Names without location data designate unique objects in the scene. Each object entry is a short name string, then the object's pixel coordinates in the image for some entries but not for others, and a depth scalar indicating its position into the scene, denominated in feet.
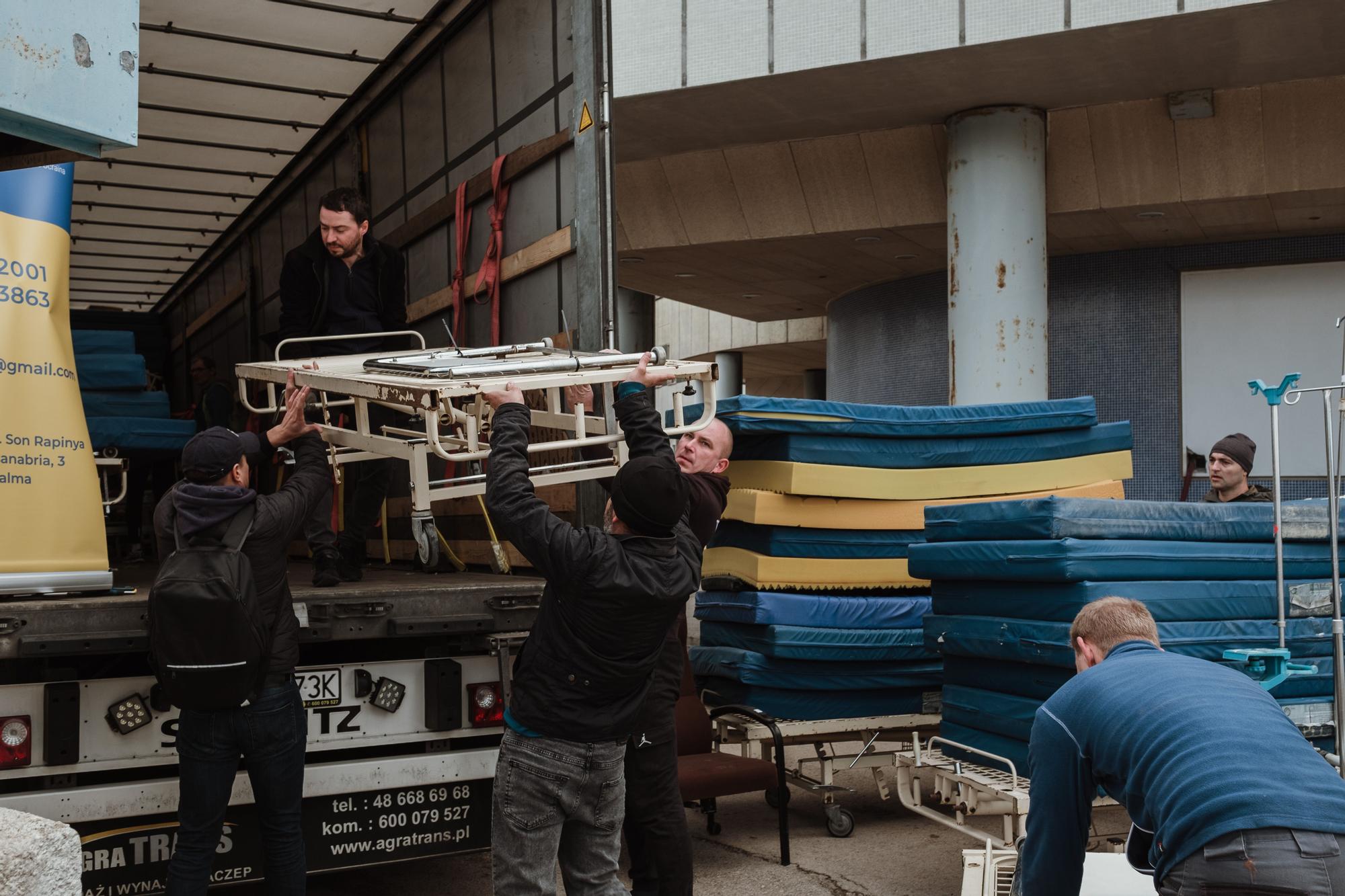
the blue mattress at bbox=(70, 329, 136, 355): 25.11
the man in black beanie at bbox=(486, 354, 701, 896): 10.83
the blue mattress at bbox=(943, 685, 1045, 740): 16.67
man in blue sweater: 8.23
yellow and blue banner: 12.01
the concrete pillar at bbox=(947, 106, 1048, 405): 36.78
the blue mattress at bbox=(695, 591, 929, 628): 20.80
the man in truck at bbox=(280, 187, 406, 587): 17.08
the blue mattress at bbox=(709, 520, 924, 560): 21.15
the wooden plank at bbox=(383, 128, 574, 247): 16.14
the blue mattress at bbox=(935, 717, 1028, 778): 16.83
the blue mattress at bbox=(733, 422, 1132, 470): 20.93
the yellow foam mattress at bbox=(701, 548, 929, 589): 20.99
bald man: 13.19
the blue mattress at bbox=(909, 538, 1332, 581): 15.89
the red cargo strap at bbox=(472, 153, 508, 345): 17.40
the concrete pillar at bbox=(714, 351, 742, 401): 77.97
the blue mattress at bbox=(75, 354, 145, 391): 24.94
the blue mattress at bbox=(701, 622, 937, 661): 20.54
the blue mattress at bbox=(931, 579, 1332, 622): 15.97
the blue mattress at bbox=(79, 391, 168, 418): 24.77
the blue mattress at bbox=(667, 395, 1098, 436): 20.54
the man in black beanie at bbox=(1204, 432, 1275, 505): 21.01
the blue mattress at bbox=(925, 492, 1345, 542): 16.11
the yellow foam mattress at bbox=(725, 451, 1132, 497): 20.80
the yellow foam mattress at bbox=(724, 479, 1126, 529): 20.90
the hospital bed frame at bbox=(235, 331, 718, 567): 11.16
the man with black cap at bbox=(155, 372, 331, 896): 11.78
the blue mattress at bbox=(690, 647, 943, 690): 20.77
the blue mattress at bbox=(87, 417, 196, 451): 23.95
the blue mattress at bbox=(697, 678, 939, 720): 20.76
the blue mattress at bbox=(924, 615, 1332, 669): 15.98
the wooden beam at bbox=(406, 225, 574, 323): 15.44
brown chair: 17.37
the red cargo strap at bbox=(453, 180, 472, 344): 18.62
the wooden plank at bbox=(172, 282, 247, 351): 33.09
